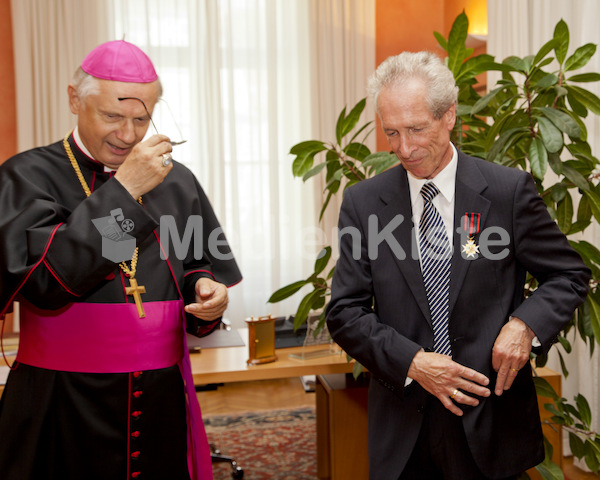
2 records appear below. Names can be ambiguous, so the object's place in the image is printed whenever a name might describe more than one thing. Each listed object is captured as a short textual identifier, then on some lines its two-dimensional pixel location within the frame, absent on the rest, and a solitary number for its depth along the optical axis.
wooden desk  2.53
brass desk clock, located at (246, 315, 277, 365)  2.65
